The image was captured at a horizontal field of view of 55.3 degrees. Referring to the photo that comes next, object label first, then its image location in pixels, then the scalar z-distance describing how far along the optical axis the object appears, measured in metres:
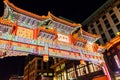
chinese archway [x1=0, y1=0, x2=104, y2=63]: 6.55
